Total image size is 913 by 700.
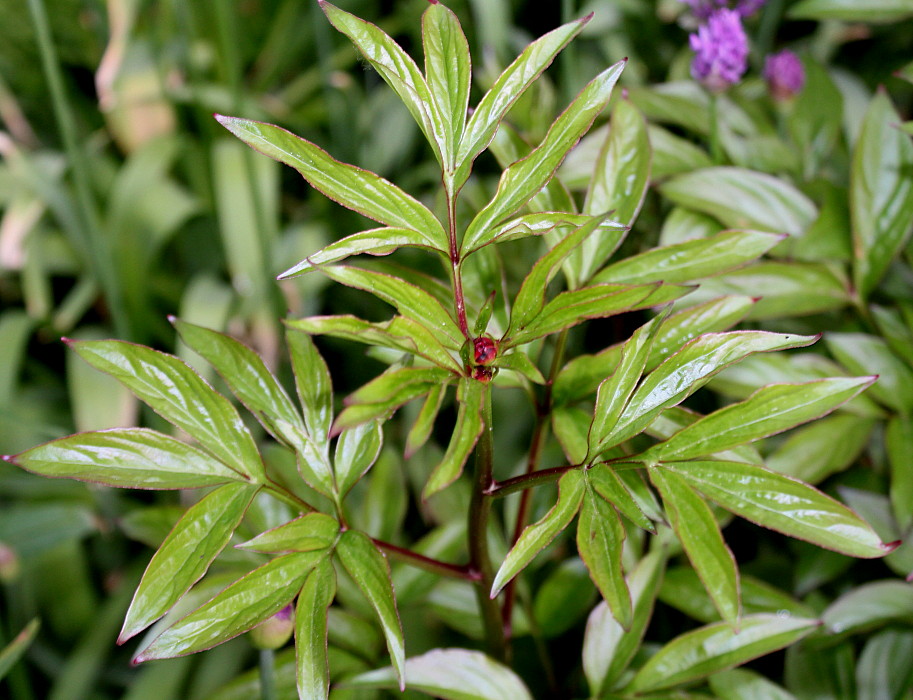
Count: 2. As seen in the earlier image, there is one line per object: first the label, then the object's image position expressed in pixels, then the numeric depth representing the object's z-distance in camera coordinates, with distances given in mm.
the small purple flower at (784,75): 820
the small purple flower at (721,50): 641
